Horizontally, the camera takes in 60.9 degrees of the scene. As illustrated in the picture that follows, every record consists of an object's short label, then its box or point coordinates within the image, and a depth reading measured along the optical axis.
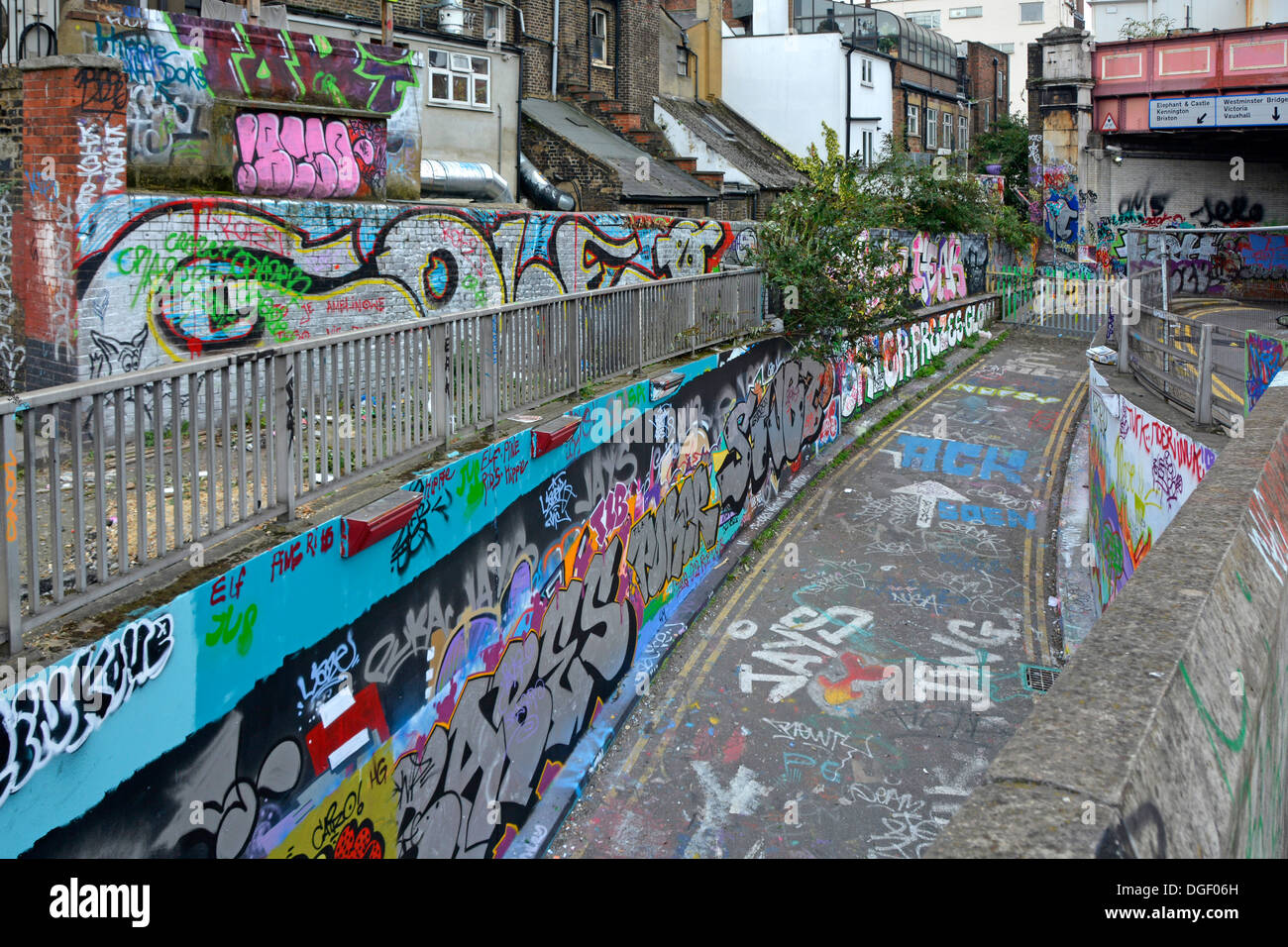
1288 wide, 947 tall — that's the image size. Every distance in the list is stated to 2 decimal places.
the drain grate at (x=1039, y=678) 12.11
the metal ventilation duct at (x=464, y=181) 19.19
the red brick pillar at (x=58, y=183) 8.79
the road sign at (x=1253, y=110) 27.86
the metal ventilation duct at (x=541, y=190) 23.45
